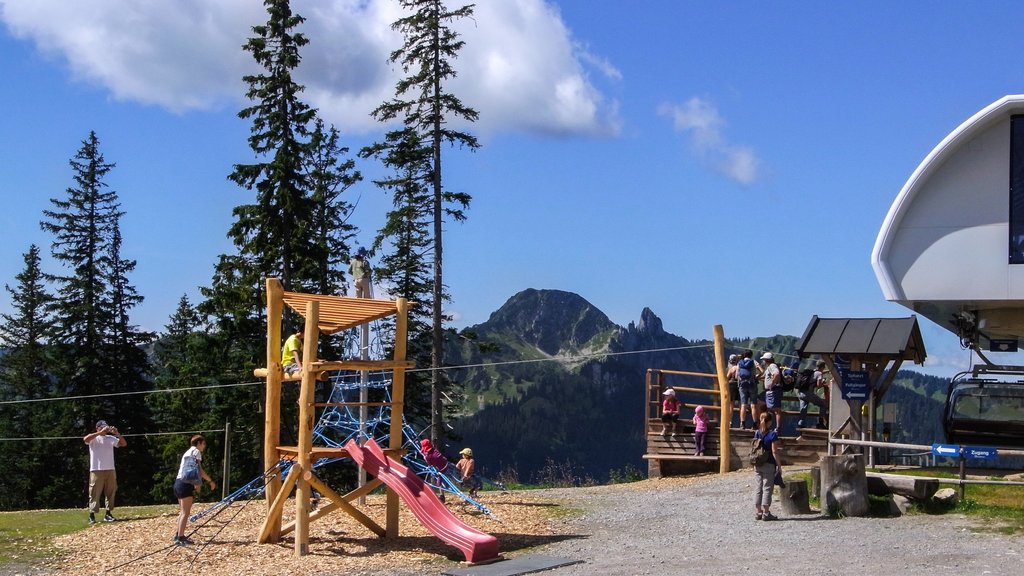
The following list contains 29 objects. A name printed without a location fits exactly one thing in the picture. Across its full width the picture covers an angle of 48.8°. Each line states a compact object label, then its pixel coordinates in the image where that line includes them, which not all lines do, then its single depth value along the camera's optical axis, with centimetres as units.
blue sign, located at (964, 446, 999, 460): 1568
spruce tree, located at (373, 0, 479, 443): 2984
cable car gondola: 1942
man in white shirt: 1792
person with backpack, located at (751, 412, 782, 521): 1531
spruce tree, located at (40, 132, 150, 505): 4522
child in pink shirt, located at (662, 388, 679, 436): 2281
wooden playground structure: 1478
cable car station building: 1755
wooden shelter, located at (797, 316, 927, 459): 1897
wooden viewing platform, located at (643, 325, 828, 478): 2141
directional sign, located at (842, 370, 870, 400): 1908
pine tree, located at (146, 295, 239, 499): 3784
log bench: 1542
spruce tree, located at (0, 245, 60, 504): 4466
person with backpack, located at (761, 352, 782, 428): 2133
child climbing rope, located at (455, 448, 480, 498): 1755
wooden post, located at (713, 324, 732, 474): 2178
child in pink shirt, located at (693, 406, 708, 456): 2216
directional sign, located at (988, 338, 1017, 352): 2072
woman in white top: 1527
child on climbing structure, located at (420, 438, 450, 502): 1667
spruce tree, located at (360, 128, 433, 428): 3117
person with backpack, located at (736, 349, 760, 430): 2209
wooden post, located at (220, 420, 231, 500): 1969
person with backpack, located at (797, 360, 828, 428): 2194
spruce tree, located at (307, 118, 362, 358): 3594
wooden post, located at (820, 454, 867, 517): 1539
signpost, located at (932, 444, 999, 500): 1573
